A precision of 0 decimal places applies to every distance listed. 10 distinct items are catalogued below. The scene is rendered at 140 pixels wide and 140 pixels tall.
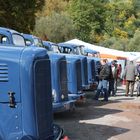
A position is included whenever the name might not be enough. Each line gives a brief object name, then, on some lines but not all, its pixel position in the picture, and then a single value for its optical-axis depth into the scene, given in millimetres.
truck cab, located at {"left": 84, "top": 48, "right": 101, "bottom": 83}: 16739
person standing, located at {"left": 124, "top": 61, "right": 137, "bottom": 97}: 16870
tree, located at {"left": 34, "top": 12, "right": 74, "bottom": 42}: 46512
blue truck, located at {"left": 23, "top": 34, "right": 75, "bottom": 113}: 9340
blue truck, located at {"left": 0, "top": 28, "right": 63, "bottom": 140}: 5221
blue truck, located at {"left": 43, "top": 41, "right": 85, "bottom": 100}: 11243
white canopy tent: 28263
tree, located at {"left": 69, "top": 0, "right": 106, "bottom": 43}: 62125
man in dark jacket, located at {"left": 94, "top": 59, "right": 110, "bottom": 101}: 14904
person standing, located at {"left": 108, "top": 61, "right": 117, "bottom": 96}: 15525
